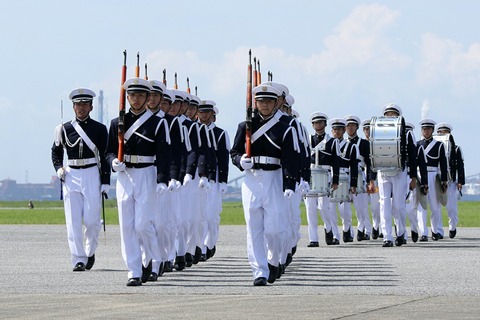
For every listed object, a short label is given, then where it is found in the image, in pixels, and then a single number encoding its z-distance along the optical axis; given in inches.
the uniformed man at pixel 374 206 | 1214.8
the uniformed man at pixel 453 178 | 1245.7
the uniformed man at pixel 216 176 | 908.6
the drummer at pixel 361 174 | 1139.9
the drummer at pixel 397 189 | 1073.5
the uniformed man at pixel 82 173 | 797.2
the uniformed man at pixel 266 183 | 687.7
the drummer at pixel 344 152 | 1108.5
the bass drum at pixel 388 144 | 1069.8
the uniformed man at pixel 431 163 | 1189.1
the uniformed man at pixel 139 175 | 697.0
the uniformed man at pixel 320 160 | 1063.6
